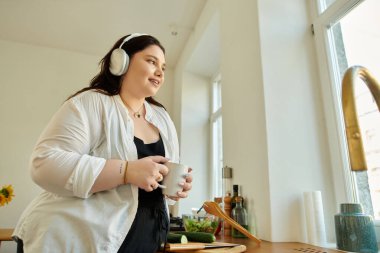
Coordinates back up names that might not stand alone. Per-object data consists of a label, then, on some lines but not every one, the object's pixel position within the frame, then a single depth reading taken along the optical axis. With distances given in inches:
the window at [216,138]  105.0
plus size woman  22.5
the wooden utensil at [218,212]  41.7
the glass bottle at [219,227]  54.6
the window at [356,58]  42.2
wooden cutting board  33.2
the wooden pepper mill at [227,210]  53.2
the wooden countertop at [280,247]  35.2
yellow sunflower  61.8
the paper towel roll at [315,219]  40.3
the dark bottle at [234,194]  53.2
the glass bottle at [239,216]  49.0
